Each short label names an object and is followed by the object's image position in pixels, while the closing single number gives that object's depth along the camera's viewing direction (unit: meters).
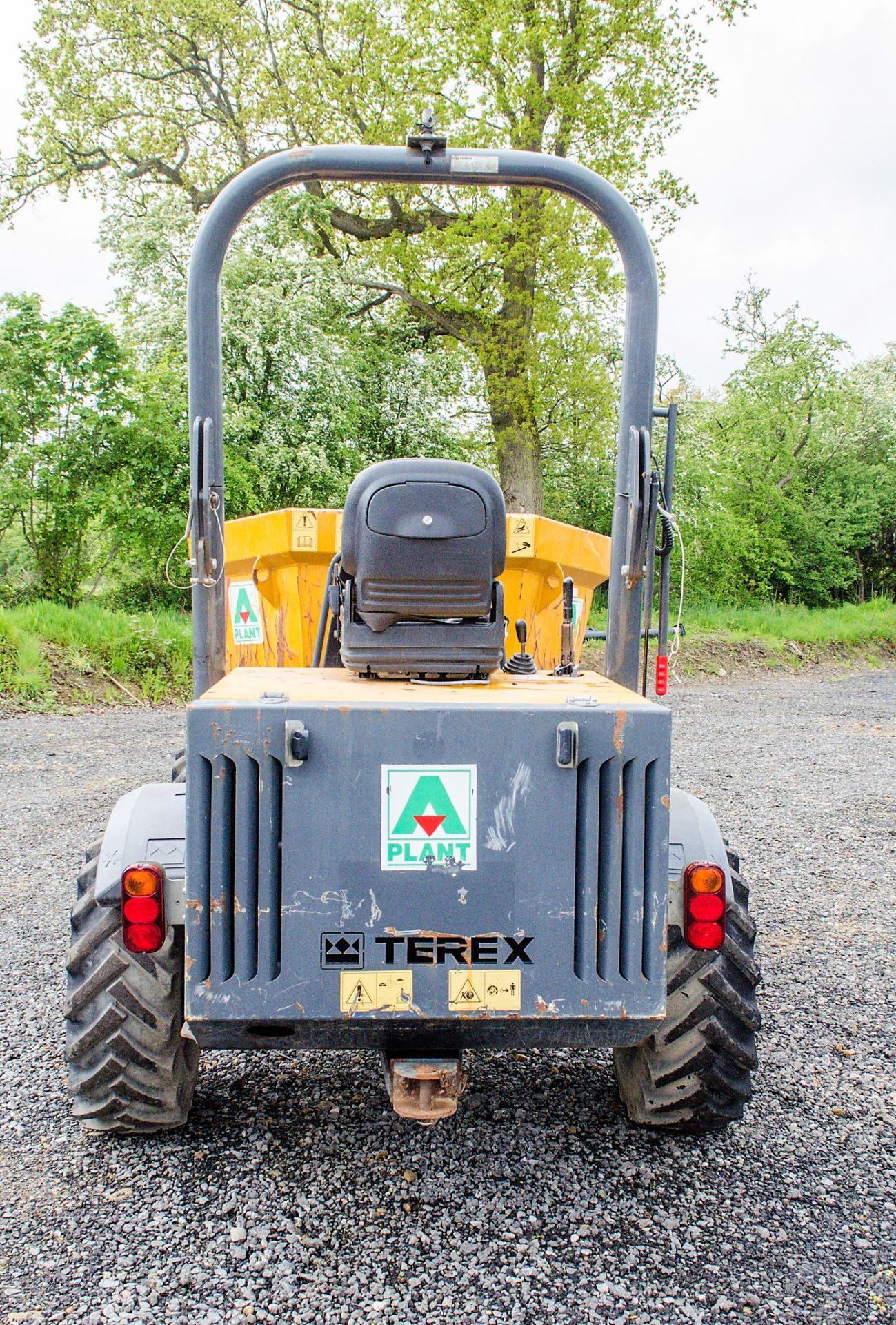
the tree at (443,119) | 15.98
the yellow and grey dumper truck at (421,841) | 2.48
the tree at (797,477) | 24.25
